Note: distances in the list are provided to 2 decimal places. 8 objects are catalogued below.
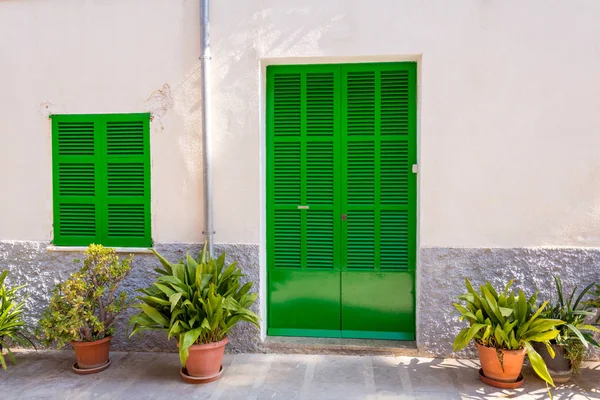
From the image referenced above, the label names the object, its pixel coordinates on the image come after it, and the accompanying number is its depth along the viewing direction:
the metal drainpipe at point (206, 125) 4.37
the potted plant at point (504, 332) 3.59
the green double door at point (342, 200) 4.49
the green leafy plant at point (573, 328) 3.70
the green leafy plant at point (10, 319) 4.16
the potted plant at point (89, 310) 3.95
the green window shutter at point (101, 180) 4.59
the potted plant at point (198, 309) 3.78
